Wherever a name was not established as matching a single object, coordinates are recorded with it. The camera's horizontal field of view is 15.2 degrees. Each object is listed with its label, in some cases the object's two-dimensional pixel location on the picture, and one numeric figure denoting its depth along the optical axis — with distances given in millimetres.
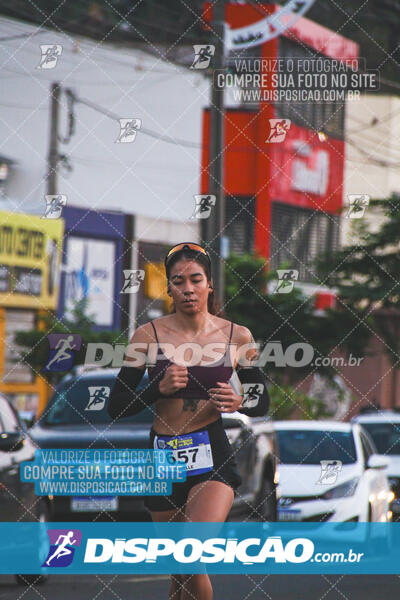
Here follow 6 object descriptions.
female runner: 6586
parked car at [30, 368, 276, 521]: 12195
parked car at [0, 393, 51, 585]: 10203
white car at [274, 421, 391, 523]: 13516
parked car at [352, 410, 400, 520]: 18125
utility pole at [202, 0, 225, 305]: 19188
